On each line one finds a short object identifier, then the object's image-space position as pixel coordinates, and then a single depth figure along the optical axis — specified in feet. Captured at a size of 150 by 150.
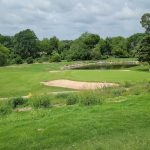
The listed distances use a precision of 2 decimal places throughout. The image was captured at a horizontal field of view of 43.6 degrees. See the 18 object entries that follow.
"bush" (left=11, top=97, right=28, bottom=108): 42.37
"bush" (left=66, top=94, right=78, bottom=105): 37.48
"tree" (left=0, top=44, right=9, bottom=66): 169.87
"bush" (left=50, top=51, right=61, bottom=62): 185.85
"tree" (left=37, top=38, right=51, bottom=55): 227.99
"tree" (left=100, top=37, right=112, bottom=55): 219.24
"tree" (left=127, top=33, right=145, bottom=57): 224.53
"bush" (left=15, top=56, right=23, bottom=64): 181.58
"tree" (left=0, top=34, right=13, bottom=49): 240.27
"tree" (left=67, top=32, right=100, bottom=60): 197.97
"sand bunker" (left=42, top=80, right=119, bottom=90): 64.10
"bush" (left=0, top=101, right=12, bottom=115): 33.89
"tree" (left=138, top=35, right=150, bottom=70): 109.42
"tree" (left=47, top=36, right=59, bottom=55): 232.41
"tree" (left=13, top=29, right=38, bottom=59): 217.41
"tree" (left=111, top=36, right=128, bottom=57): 213.25
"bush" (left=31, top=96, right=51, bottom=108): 36.41
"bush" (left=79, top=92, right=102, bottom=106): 33.46
